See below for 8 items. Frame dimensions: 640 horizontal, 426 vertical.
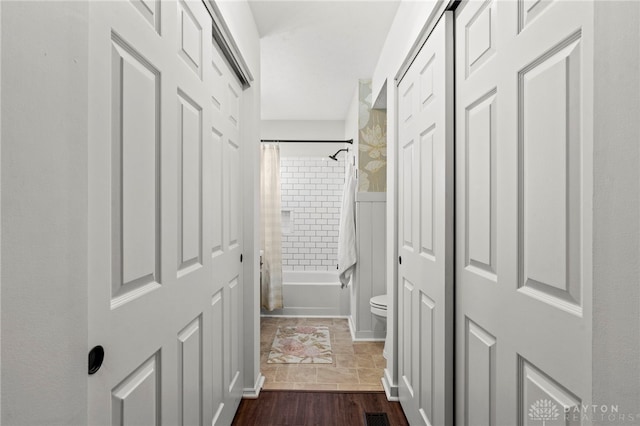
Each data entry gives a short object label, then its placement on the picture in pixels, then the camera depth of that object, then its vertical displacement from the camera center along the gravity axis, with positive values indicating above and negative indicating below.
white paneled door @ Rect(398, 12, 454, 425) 1.48 -0.10
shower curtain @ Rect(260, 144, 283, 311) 4.04 -0.22
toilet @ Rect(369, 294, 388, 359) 3.02 -0.82
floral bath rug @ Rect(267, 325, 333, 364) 2.91 -1.20
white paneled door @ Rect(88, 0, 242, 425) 0.77 +0.00
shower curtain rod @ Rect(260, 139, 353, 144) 4.31 +0.87
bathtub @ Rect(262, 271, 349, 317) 4.16 -1.02
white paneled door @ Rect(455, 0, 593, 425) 0.79 +0.01
